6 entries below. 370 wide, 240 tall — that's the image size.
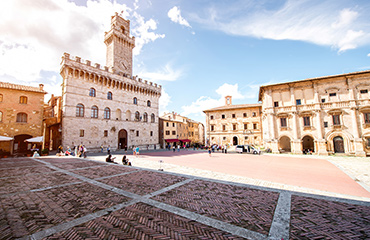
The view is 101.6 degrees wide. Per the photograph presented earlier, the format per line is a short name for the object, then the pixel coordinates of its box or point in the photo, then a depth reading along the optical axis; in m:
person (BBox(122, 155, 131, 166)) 12.78
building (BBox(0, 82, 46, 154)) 20.17
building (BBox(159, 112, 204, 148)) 41.22
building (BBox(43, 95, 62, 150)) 25.15
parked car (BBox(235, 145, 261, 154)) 26.50
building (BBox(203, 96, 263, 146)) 35.66
